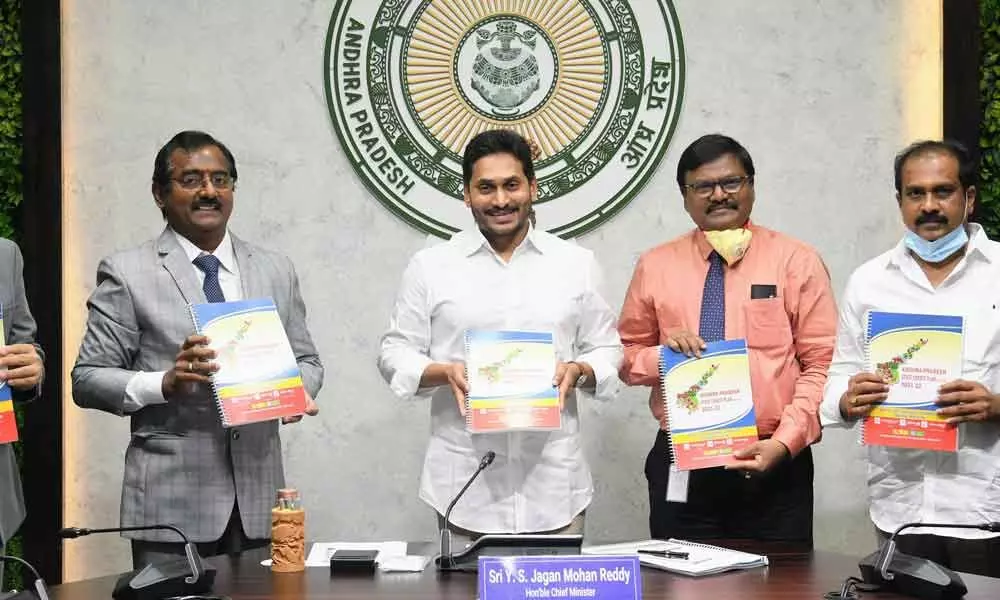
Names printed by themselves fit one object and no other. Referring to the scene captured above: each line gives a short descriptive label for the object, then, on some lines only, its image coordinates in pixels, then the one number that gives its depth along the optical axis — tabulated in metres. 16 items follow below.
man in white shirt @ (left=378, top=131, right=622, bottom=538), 2.94
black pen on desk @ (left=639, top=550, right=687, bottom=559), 2.34
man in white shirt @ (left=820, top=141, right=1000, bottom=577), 2.69
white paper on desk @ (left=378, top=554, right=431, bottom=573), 2.29
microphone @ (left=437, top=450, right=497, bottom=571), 2.30
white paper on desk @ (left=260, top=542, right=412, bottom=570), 2.38
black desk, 2.06
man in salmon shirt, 2.98
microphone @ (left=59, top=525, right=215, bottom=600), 2.01
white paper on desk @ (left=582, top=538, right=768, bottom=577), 2.24
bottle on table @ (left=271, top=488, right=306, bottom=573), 2.28
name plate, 1.87
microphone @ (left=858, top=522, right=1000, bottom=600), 1.97
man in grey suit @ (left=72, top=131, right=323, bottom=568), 2.82
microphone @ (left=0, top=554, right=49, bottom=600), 1.88
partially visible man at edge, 2.62
